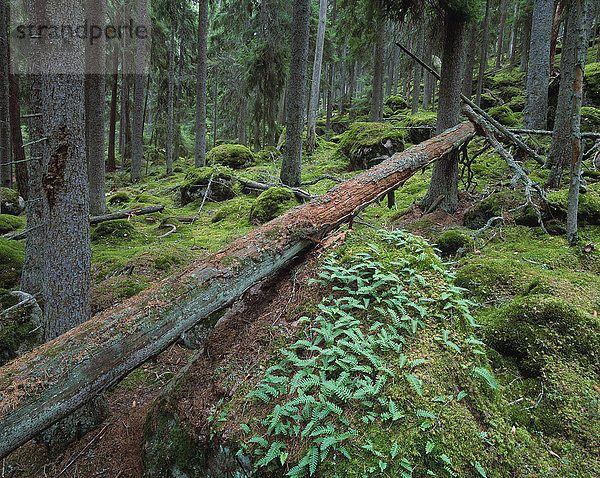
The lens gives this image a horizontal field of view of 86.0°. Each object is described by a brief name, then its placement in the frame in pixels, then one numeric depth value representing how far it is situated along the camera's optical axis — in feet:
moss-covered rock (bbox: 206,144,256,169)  48.37
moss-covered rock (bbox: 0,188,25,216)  36.29
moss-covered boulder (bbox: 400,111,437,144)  39.60
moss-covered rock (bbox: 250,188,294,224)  26.55
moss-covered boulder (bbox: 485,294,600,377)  8.62
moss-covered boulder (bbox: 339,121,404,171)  37.58
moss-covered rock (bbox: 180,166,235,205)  37.04
